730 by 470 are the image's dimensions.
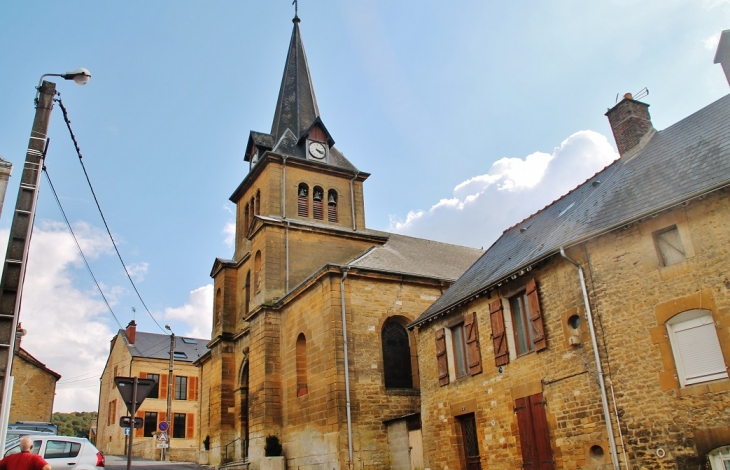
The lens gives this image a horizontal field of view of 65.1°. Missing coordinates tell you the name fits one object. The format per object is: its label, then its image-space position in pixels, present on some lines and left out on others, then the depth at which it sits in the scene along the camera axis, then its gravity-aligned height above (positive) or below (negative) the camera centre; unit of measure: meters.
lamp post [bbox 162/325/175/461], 27.23 +3.04
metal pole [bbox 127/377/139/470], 9.40 +0.88
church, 17.03 +4.34
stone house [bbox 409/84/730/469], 8.89 +1.77
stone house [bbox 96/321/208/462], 37.41 +4.15
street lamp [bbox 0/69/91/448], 7.54 +2.98
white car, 10.90 +0.18
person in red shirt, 6.26 +0.02
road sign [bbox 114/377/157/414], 9.41 +1.06
